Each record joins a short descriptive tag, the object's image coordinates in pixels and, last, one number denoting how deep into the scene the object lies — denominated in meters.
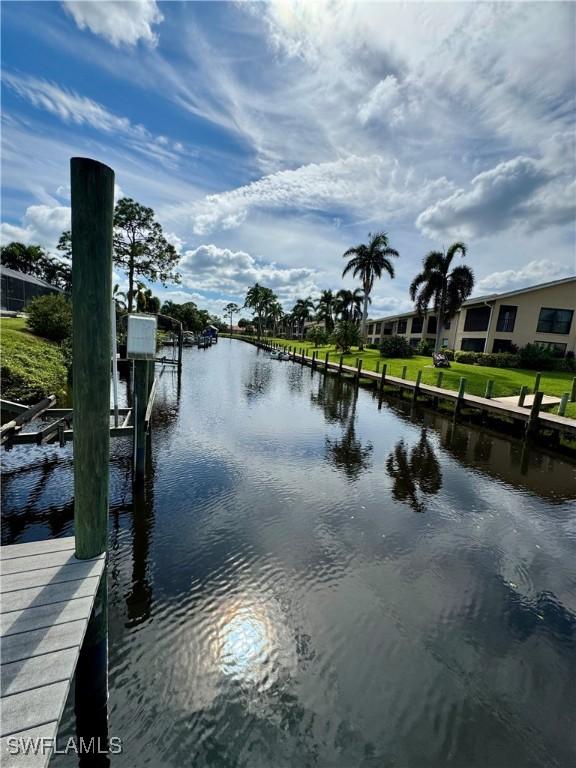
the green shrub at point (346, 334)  42.16
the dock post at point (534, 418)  14.50
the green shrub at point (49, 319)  21.72
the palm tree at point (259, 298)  91.15
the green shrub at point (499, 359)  32.75
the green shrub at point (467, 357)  35.12
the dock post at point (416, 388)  21.62
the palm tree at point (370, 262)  45.72
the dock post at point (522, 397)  16.72
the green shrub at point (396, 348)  39.28
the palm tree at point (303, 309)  90.19
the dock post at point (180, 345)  24.89
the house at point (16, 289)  35.39
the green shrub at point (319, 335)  54.53
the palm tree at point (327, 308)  63.73
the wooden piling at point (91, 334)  2.81
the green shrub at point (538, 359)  31.91
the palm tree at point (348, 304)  60.78
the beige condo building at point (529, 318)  34.97
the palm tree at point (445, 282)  31.77
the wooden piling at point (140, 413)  7.64
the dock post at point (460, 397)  18.23
